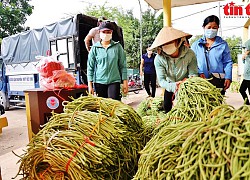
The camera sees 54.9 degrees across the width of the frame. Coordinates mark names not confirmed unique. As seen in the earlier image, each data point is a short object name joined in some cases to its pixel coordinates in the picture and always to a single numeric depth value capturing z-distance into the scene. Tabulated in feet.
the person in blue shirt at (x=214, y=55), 10.39
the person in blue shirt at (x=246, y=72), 16.59
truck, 20.48
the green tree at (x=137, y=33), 64.75
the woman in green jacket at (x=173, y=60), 8.81
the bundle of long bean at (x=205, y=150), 2.48
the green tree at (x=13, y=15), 44.45
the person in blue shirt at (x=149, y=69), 23.38
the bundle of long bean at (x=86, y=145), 4.42
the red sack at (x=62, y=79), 8.91
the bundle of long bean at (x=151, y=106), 12.88
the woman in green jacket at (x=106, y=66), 10.94
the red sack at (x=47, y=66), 9.35
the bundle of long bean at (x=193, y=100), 5.94
